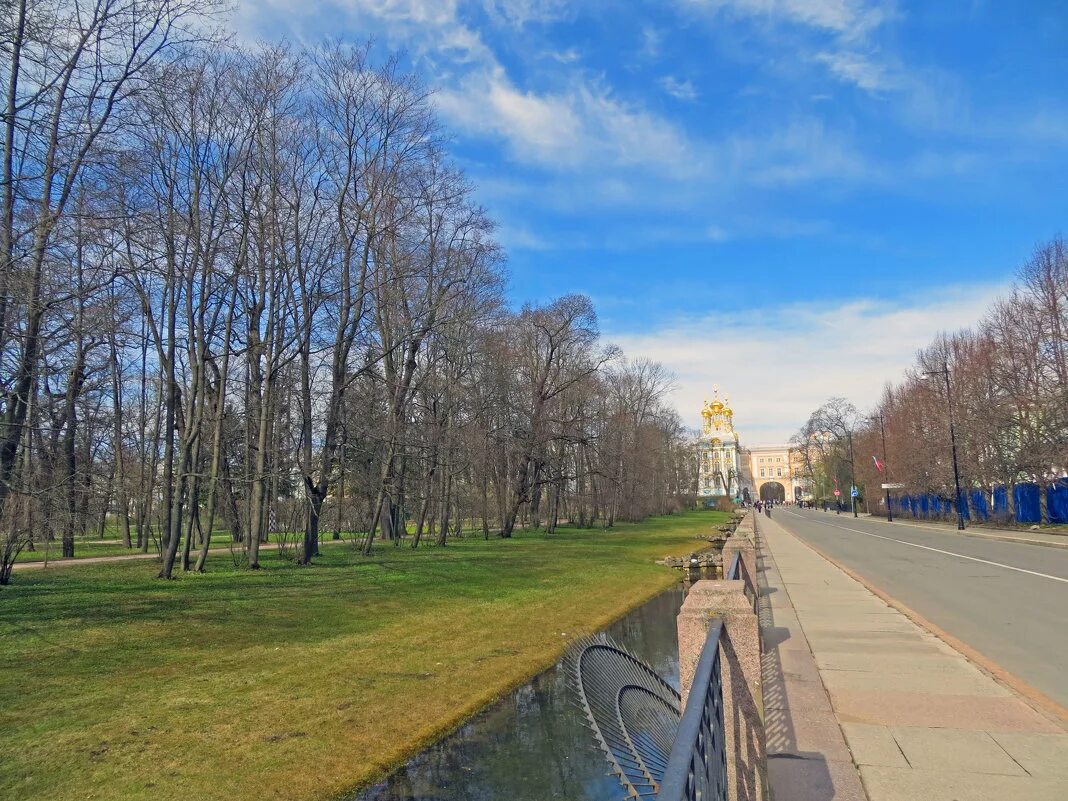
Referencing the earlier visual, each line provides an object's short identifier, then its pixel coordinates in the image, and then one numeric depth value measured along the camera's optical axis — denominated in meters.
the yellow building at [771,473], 164.00
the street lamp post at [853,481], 75.49
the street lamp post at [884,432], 61.62
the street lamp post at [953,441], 41.00
